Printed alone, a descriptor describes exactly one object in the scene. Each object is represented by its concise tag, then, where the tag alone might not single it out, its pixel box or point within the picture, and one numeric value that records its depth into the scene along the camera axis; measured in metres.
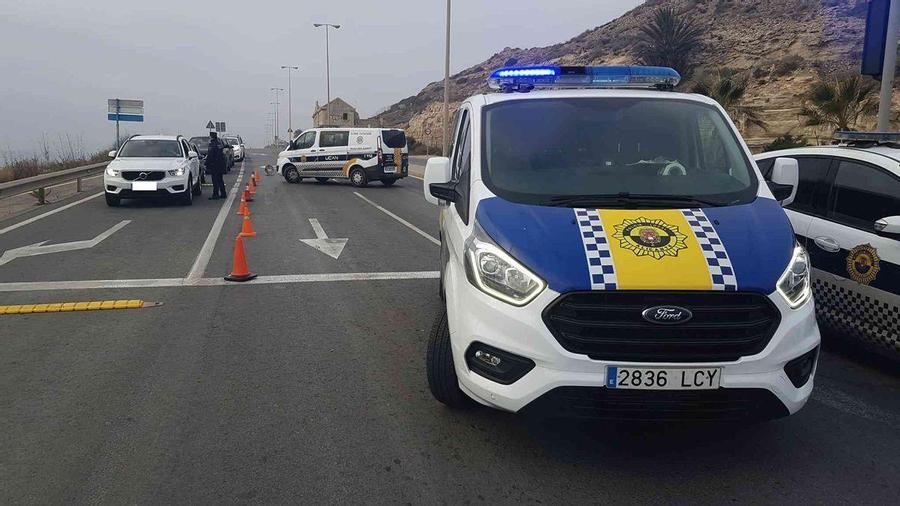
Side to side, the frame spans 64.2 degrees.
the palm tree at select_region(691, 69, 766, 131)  22.66
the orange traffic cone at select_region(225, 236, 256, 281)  8.52
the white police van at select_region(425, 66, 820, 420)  3.42
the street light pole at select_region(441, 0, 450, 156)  27.13
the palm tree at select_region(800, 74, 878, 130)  15.16
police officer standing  18.58
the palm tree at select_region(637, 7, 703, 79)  41.56
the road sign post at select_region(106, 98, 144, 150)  35.56
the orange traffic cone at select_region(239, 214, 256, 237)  12.15
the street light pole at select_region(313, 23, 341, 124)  54.07
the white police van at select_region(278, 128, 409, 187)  24.66
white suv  16.42
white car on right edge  5.05
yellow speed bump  7.02
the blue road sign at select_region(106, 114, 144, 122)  35.96
